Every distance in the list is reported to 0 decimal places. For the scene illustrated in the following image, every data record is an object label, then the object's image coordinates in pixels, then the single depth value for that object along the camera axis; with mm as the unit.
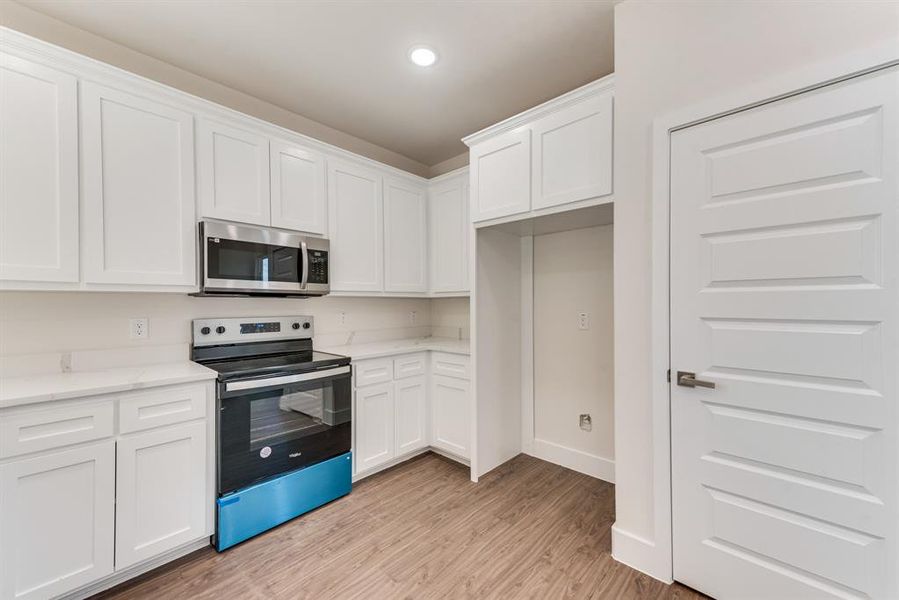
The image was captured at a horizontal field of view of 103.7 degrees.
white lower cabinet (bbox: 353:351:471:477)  2672
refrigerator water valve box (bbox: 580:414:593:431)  2810
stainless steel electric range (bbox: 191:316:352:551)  1973
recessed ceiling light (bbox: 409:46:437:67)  2191
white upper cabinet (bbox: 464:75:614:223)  2010
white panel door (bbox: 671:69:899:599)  1271
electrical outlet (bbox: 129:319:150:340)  2141
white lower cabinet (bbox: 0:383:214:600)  1455
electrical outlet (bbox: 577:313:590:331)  2830
